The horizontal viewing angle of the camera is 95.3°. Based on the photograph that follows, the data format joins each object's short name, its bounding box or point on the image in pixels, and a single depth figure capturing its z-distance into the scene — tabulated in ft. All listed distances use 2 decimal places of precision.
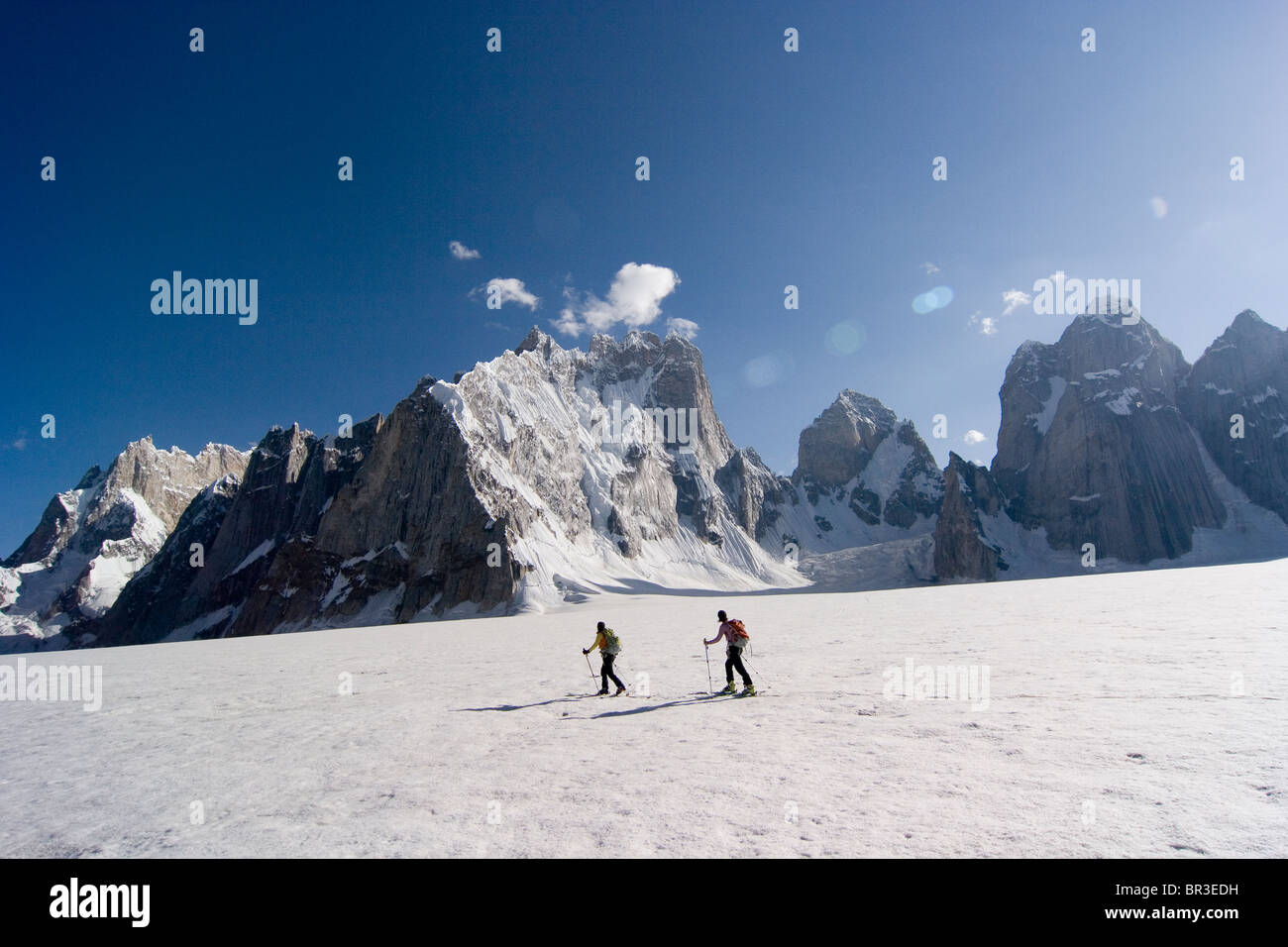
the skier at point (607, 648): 47.55
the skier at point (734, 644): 42.93
